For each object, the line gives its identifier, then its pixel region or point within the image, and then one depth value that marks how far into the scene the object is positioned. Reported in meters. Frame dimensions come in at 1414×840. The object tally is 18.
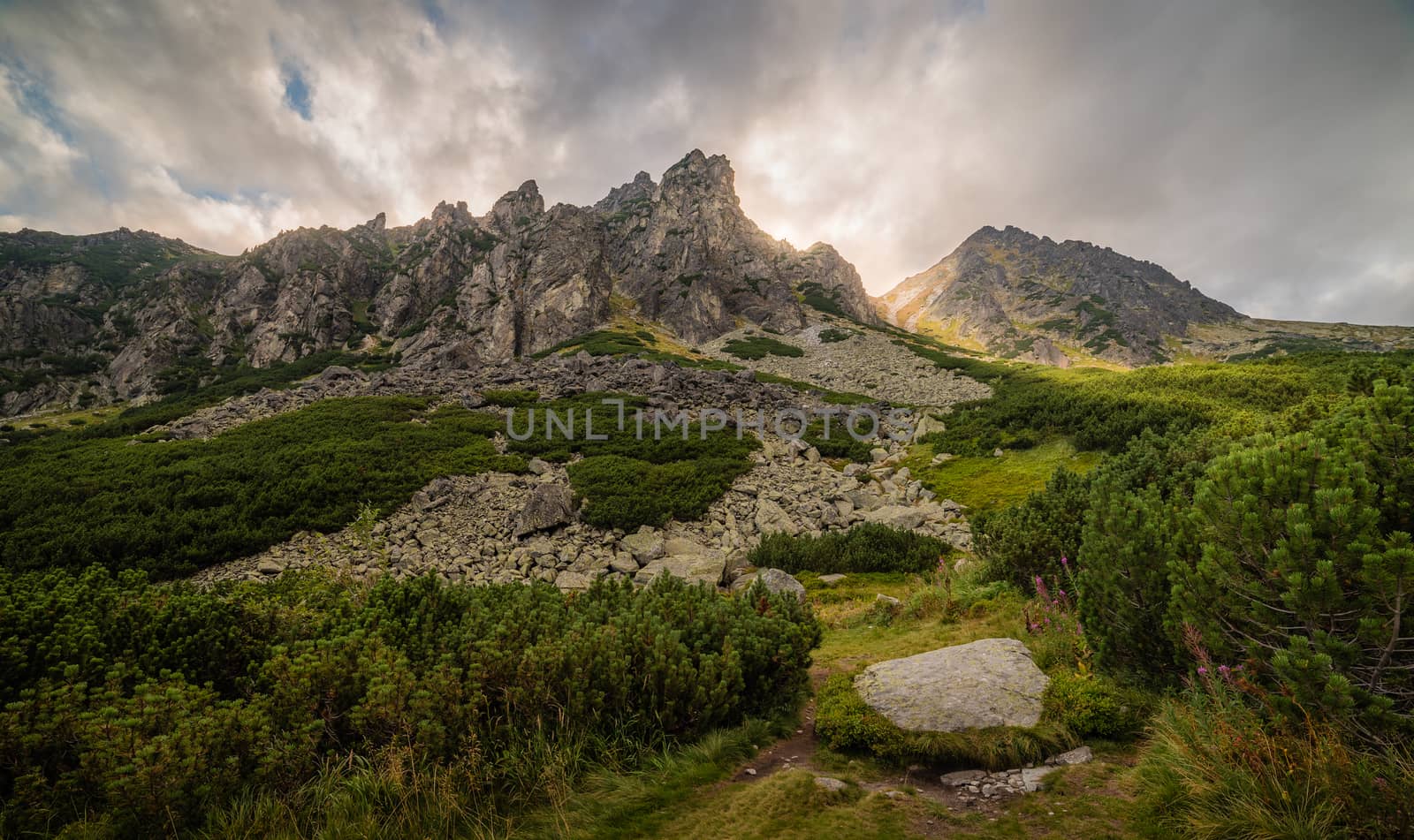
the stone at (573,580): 13.98
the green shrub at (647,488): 17.89
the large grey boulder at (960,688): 4.89
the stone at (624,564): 15.18
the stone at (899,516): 17.31
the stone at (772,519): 18.04
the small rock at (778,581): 11.74
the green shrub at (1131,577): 5.02
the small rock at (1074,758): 4.39
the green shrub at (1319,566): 3.11
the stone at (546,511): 17.02
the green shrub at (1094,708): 4.70
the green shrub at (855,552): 14.29
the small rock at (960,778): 4.36
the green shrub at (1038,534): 8.81
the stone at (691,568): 14.16
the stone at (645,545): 15.91
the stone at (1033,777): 4.11
